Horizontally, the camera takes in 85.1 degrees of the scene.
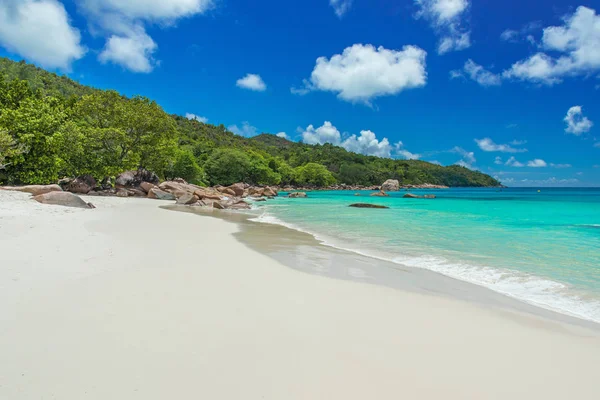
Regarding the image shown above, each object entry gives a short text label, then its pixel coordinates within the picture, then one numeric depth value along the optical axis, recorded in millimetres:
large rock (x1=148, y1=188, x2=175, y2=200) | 27425
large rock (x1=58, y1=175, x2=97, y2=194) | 23891
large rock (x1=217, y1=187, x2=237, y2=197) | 36969
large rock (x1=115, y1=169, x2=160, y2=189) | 31734
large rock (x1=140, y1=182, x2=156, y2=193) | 29562
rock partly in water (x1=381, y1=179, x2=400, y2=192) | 102500
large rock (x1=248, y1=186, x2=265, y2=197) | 46612
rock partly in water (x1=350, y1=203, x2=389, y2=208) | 29328
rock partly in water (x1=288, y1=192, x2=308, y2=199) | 49769
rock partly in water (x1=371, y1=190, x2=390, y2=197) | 62188
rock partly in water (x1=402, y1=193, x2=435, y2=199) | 55231
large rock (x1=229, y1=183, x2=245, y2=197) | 38875
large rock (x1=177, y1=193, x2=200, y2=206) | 24016
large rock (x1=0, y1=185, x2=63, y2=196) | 15827
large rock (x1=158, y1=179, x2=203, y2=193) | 29431
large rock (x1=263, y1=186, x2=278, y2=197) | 48019
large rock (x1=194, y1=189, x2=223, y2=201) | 26422
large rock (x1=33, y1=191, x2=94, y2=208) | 13742
